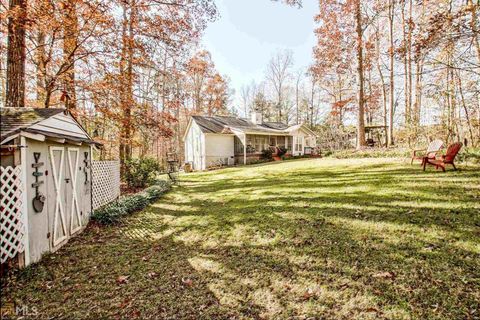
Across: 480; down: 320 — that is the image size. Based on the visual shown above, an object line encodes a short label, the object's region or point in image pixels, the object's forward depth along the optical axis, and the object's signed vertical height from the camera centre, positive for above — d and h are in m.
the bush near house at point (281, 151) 21.76 +0.30
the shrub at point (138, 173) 11.28 -0.78
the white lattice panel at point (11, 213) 3.53 -0.85
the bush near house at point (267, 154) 21.46 +0.04
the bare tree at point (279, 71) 35.56 +12.77
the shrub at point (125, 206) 6.55 -1.55
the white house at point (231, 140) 20.53 +1.41
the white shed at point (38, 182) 3.65 -0.44
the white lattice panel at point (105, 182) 7.10 -0.83
